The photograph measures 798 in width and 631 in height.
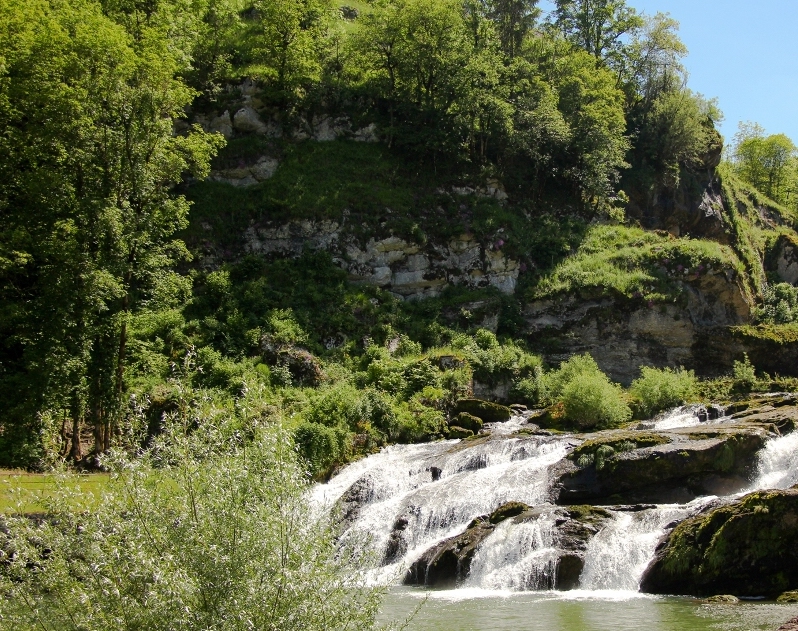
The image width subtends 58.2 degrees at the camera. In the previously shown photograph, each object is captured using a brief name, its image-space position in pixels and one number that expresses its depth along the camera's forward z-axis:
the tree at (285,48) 43.59
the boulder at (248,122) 43.34
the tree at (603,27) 54.09
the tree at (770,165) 66.25
